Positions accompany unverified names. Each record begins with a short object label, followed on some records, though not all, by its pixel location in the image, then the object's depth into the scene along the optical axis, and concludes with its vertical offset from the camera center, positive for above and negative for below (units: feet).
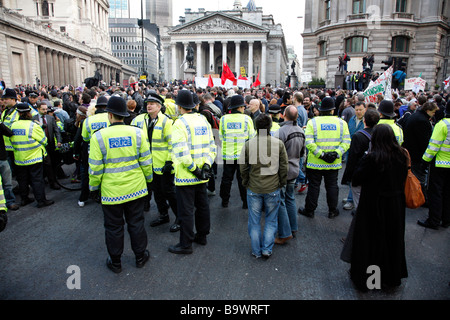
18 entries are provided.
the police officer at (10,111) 21.64 -0.57
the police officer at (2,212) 10.85 -3.86
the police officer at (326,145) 17.98 -2.36
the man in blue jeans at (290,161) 15.87 -2.97
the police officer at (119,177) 12.81 -3.07
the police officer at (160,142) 16.99 -2.11
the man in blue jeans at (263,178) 13.83 -3.34
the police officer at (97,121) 19.77 -1.13
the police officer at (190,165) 14.23 -2.84
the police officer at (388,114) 17.62 -0.57
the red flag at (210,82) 47.79 +3.24
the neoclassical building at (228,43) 210.38 +42.08
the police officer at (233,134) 19.58 -1.92
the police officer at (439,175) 17.34 -4.00
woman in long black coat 11.28 -4.09
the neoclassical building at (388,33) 110.93 +25.65
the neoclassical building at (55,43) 105.19 +26.85
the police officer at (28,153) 20.35 -3.32
